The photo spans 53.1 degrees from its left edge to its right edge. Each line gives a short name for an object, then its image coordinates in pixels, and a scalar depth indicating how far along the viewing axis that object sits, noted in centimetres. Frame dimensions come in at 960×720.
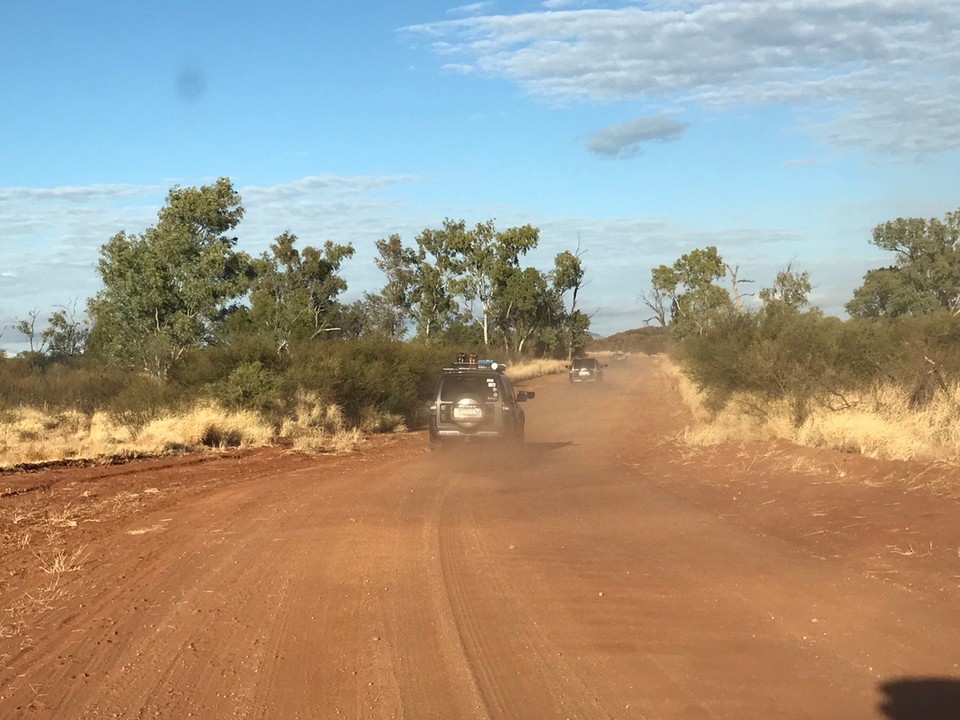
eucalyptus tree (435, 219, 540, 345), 7588
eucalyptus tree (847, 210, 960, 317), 5281
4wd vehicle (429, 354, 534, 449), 2117
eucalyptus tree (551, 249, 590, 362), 8819
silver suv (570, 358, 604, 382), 5909
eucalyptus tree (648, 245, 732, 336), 7864
